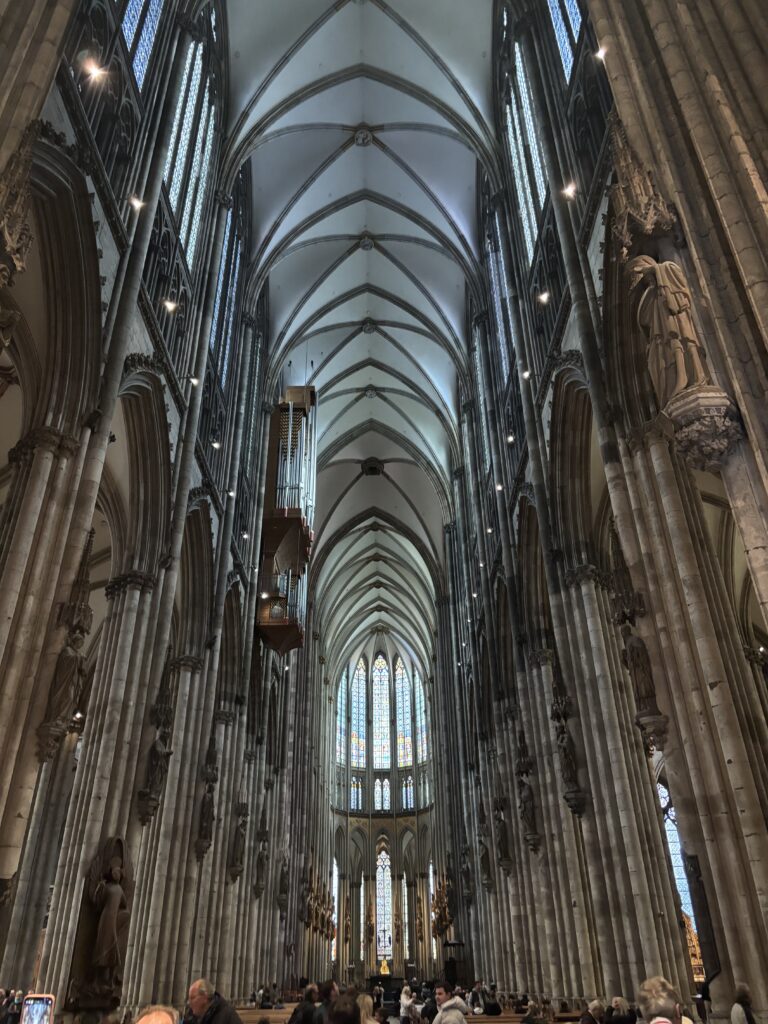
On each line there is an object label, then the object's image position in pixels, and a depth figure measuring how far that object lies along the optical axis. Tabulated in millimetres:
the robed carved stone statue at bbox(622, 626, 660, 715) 8992
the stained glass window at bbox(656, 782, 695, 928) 23797
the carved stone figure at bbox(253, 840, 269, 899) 22781
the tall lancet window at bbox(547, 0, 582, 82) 14164
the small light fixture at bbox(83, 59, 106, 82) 11305
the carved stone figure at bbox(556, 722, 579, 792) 13000
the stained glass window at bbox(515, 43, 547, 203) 16745
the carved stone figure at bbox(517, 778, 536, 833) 16766
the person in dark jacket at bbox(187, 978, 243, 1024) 4805
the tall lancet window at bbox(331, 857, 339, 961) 46844
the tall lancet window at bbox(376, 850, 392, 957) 47094
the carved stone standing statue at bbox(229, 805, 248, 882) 19641
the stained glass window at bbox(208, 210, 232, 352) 19359
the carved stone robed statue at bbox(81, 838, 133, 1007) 9805
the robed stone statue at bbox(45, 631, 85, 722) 9094
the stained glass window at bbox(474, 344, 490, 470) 22922
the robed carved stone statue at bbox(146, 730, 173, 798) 12445
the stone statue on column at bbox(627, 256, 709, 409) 7016
